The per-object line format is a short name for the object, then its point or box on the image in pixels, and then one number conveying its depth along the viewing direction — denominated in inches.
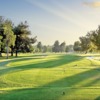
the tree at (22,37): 3567.9
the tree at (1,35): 3123.0
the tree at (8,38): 2977.4
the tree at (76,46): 6153.5
